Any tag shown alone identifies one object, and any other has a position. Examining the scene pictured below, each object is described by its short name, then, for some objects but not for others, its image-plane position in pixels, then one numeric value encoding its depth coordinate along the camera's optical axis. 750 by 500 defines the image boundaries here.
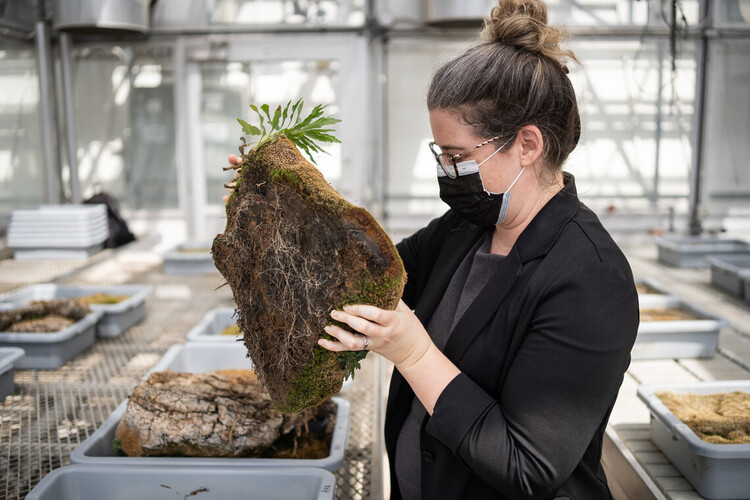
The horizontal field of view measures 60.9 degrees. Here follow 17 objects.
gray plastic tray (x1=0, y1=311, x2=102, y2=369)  2.55
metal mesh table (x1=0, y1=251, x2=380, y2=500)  1.78
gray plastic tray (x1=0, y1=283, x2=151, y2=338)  3.07
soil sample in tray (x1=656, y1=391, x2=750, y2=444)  1.88
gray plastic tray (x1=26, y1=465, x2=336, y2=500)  1.50
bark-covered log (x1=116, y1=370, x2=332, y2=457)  1.65
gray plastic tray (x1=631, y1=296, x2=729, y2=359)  2.96
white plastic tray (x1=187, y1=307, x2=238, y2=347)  2.46
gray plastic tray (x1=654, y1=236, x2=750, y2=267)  5.04
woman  1.10
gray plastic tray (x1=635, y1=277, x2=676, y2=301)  3.56
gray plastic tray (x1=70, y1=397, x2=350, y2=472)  1.55
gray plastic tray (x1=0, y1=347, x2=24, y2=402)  2.18
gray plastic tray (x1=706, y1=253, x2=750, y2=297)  4.10
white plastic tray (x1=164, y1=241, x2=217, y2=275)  4.70
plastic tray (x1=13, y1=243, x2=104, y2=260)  4.85
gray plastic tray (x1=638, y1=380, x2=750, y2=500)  1.71
